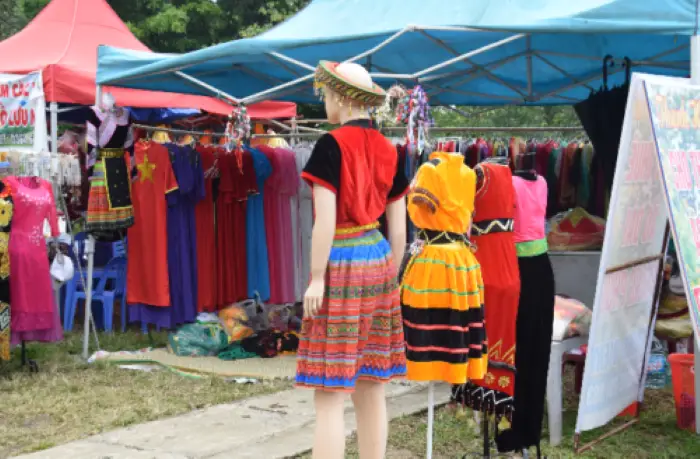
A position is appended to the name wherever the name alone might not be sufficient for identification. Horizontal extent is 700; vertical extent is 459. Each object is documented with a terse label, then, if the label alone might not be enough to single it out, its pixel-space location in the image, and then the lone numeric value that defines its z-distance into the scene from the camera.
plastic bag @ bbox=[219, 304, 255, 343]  6.54
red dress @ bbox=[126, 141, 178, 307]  6.36
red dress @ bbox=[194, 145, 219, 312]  6.74
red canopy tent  7.35
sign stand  4.46
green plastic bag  6.39
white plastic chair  4.28
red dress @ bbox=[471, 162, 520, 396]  3.72
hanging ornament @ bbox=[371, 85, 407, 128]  3.56
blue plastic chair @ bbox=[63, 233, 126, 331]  7.43
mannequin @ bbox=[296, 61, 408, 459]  3.02
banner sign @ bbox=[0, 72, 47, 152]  5.84
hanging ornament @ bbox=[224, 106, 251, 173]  5.96
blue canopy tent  4.27
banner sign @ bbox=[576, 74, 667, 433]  3.92
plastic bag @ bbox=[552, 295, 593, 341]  4.43
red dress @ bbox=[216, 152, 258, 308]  6.73
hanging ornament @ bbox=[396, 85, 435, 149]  4.35
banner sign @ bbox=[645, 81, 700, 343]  3.70
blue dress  6.96
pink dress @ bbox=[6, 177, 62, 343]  5.50
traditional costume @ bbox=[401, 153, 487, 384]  3.51
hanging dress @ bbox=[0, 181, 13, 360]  5.38
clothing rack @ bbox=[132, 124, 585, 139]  6.64
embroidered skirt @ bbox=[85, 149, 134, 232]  6.05
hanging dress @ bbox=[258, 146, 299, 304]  7.02
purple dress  6.56
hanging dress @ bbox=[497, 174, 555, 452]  3.92
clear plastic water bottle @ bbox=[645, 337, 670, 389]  5.25
